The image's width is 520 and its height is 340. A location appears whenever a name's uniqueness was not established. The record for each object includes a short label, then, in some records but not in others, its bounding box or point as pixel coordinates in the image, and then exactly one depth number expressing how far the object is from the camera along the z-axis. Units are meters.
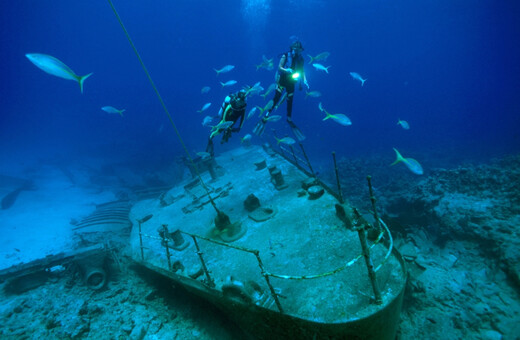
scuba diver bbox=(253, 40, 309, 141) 8.52
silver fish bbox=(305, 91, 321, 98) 10.28
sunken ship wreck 3.34
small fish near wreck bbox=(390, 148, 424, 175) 5.17
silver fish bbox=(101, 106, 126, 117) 9.85
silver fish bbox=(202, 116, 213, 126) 11.45
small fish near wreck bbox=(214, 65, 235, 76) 12.35
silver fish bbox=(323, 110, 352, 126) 7.15
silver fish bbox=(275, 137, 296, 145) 8.60
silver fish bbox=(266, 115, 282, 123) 9.60
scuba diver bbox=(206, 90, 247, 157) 8.21
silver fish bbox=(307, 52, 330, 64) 10.23
